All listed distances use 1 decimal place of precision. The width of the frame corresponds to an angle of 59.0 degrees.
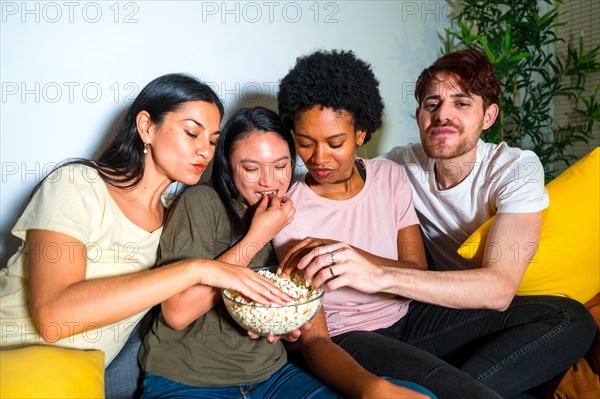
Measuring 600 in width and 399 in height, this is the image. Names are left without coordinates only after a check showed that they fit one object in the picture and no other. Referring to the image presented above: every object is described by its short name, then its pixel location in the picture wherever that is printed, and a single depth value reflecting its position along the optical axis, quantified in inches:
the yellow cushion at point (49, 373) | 43.6
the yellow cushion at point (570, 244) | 68.2
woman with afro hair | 57.6
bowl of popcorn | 48.2
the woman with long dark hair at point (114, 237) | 46.6
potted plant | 97.5
